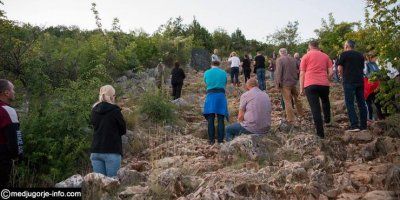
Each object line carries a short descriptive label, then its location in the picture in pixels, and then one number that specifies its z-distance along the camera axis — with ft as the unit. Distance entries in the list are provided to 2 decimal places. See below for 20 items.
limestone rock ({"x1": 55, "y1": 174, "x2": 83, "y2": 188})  18.56
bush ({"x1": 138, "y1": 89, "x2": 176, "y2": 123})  35.24
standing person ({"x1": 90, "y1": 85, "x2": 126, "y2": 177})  20.58
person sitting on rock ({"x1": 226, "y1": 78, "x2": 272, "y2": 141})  25.85
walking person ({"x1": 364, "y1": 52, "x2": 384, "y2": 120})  29.78
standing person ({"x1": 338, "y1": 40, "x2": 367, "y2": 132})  26.81
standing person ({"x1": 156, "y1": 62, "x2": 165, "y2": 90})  57.78
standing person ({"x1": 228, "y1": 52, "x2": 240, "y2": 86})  58.23
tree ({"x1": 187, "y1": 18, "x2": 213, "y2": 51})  108.37
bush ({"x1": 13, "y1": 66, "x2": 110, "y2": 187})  22.40
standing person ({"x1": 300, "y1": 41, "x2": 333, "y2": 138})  26.17
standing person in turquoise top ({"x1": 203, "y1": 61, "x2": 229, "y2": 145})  28.76
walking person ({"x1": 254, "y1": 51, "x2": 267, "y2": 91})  51.62
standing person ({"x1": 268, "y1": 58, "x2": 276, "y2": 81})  64.46
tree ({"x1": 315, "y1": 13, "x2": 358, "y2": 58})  91.71
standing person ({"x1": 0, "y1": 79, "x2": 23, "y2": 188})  17.01
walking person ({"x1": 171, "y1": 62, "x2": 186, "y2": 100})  47.16
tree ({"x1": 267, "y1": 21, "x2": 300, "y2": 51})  117.12
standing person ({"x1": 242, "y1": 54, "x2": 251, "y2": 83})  60.59
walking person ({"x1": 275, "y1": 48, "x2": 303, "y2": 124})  32.96
